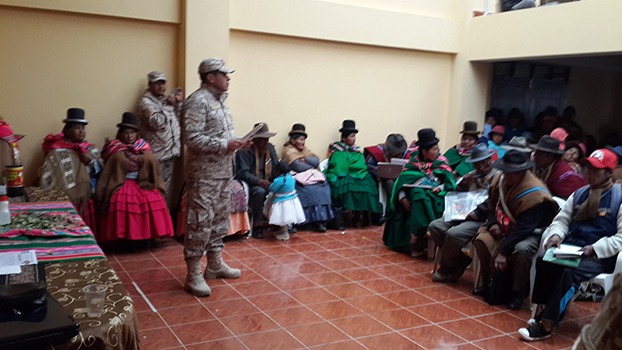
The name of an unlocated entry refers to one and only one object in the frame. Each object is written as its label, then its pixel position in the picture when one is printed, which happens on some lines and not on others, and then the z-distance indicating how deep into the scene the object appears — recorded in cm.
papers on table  214
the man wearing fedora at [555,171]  463
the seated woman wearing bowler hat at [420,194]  554
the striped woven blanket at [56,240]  246
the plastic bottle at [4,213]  284
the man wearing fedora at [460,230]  477
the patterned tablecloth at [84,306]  173
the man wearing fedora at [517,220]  413
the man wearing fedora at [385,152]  716
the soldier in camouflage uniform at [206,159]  416
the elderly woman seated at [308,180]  655
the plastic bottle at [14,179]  332
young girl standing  611
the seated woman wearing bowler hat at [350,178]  679
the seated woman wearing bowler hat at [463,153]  590
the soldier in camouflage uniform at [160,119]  585
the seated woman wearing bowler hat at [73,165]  522
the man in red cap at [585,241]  364
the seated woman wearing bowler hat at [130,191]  538
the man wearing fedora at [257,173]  626
